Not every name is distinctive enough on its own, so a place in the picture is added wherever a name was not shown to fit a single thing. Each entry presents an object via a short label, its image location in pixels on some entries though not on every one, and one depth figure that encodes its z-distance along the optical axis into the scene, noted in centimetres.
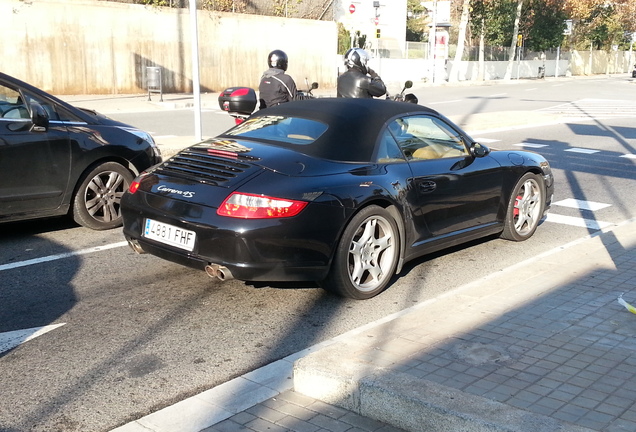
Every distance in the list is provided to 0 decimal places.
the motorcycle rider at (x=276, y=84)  975
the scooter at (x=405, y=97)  1021
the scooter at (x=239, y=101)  884
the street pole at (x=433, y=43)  4622
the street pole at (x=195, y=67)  1323
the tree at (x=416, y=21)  6781
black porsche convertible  525
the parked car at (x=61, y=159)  713
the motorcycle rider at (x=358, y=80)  951
